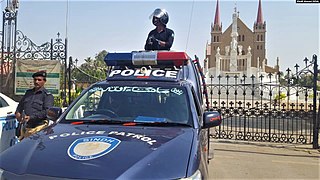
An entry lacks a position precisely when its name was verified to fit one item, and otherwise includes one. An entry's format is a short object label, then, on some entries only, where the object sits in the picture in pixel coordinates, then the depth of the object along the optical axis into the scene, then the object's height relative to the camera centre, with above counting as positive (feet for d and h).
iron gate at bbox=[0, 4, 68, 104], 36.55 +4.06
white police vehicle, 18.95 -1.81
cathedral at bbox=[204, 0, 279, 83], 325.42 +50.56
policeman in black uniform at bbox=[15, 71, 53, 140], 18.39 -0.83
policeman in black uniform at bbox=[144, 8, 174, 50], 20.90 +3.50
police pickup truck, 8.38 -1.21
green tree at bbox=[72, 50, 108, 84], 37.63 +1.65
